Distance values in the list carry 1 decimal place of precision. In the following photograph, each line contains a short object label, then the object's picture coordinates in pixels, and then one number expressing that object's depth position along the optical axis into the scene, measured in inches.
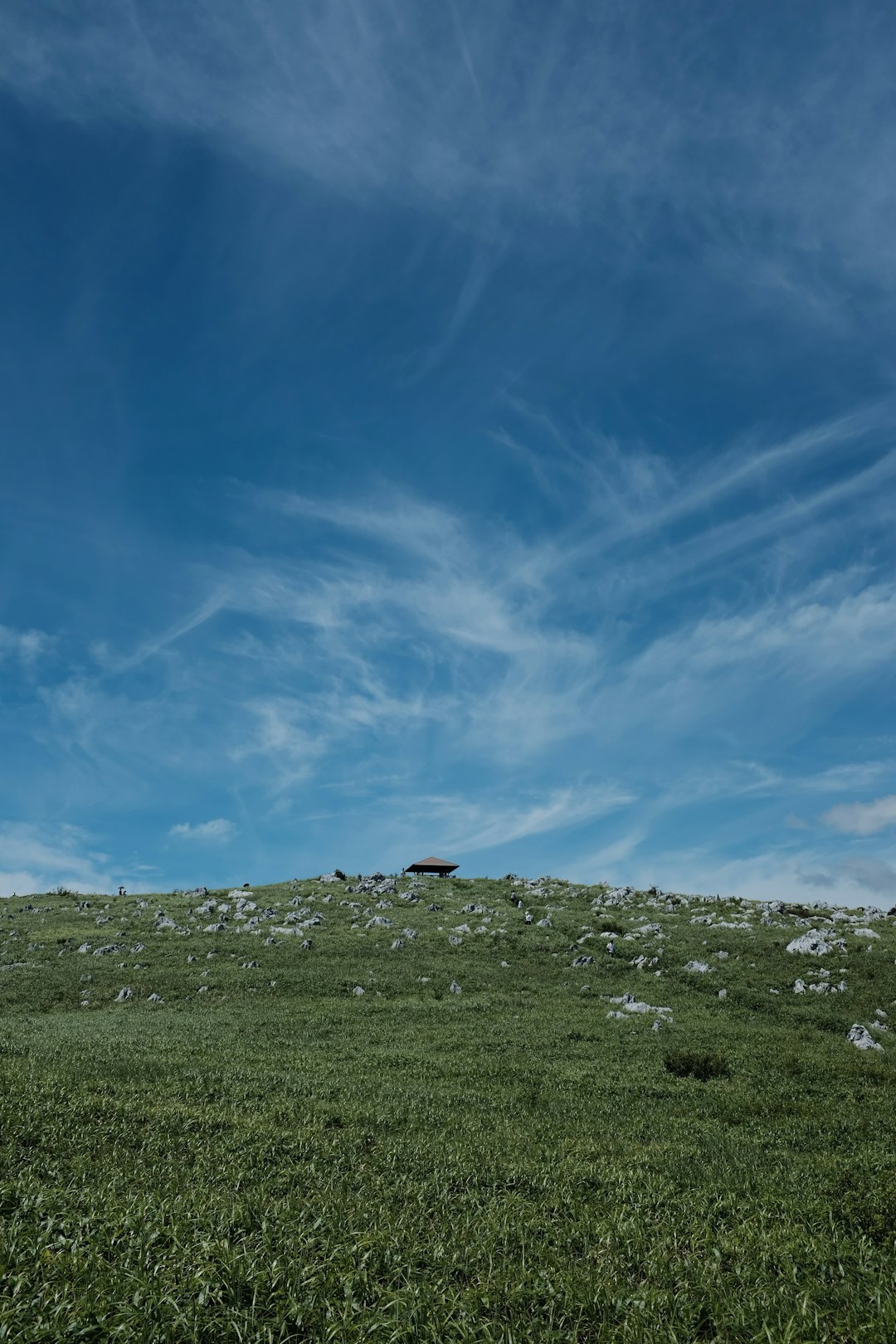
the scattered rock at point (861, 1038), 967.6
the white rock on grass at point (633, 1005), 1121.6
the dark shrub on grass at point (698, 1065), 843.4
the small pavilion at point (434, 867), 3058.6
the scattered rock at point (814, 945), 1371.8
